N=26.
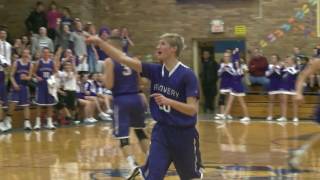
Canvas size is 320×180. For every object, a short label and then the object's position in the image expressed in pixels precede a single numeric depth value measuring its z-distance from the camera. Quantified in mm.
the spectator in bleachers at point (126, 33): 21912
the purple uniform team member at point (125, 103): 8758
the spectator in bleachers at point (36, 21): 22031
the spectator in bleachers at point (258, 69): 20688
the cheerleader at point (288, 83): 18969
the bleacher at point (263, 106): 19656
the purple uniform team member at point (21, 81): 16672
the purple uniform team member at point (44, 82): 17047
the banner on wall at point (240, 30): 23359
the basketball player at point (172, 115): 5949
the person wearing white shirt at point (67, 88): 18125
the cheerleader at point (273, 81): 19375
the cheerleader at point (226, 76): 19547
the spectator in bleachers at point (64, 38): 21422
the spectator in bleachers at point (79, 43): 21281
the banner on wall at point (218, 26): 23625
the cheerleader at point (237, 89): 19500
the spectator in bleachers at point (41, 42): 20195
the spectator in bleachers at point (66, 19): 21906
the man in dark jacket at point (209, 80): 22391
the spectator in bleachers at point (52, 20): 21812
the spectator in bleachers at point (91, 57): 21516
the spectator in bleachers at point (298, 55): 20553
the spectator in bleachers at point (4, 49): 16562
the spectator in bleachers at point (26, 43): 19691
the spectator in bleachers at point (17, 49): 18311
